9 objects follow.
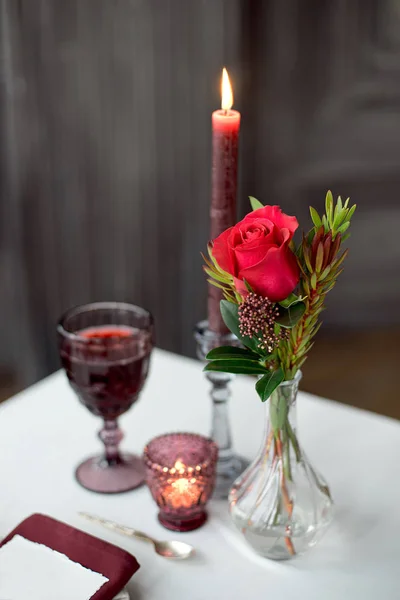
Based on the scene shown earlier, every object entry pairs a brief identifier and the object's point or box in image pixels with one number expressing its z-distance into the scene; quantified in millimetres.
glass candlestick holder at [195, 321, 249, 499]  912
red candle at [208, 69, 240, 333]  825
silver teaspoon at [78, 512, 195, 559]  808
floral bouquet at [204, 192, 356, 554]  672
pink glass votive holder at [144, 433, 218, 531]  823
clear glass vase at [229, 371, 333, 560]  787
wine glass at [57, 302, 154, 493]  901
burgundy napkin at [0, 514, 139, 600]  729
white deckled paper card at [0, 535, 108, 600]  713
